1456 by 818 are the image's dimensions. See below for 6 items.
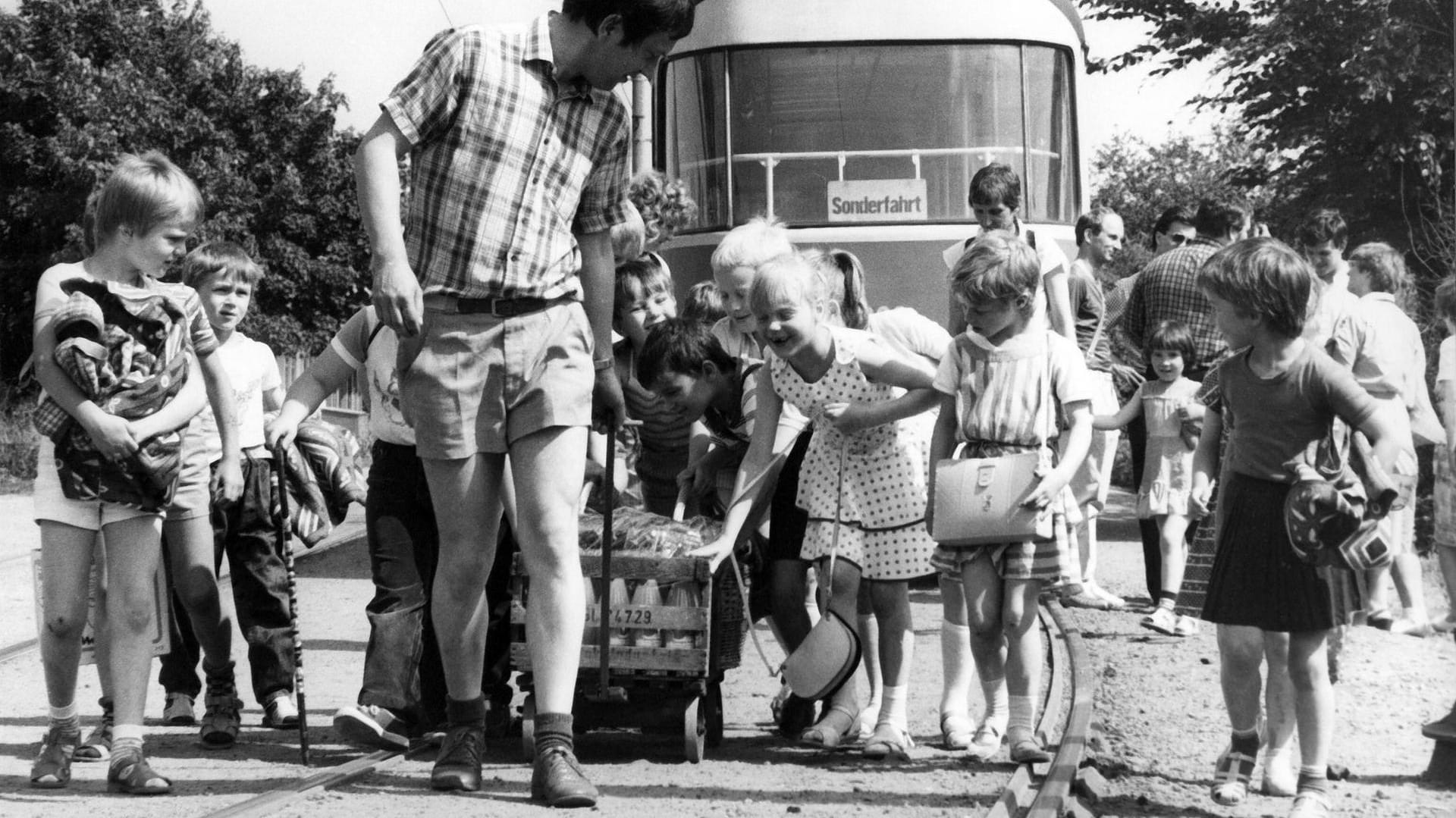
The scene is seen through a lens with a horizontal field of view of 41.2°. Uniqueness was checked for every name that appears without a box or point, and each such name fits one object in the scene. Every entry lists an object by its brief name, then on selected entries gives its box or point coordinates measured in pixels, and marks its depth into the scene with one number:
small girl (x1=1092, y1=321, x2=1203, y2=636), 10.33
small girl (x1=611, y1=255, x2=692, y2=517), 7.00
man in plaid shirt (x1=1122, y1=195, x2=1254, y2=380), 9.91
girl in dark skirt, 5.18
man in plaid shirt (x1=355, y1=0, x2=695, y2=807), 5.09
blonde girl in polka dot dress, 6.27
